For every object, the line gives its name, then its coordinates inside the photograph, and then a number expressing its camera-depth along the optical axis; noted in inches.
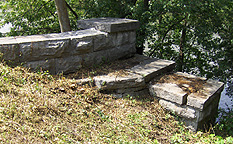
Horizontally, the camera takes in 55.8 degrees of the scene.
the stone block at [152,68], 160.1
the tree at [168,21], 205.2
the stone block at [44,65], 147.9
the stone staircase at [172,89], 139.6
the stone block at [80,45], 156.2
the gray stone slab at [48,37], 144.8
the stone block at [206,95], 134.3
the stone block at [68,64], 155.4
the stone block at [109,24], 171.4
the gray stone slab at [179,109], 139.3
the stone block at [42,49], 143.7
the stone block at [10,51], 138.9
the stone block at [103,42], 166.1
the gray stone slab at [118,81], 149.6
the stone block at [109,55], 166.2
